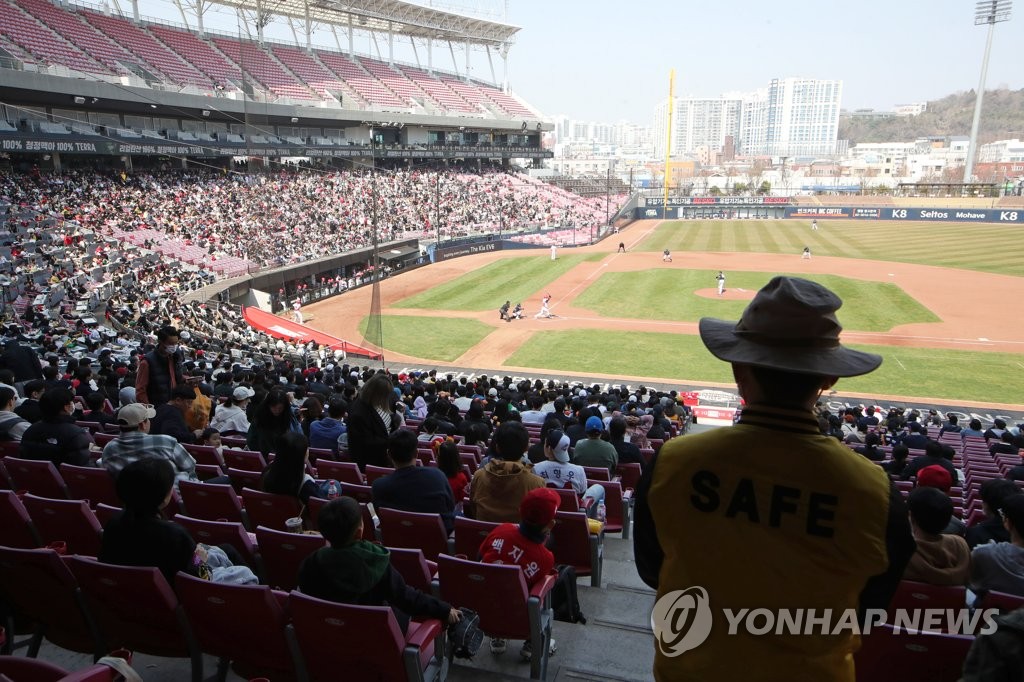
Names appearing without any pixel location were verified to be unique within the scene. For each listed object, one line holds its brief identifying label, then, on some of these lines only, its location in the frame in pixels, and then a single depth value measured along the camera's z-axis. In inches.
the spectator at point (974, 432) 558.6
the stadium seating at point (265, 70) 2222.2
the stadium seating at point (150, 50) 1870.1
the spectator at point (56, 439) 272.1
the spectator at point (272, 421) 315.3
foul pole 3649.6
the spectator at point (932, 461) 358.3
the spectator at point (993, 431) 543.8
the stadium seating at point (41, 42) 1514.5
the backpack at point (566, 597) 201.9
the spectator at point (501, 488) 226.4
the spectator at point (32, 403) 341.7
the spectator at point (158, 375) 388.8
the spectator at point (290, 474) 230.8
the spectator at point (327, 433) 350.6
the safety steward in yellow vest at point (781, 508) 83.1
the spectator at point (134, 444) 239.7
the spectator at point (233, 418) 399.5
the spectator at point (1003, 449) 477.1
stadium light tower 3265.3
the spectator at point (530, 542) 181.9
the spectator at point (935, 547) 167.5
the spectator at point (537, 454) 303.3
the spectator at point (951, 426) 594.8
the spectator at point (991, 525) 222.1
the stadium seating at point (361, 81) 2620.6
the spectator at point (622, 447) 351.3
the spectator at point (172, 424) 322.3
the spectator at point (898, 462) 388.4
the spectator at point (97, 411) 386.0
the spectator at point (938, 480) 232.5
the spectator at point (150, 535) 166.7
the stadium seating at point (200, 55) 2042.3
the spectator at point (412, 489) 225.6
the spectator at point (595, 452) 325.1
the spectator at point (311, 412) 374.9
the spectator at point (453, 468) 258.5
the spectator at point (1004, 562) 174.2
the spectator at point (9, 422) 302.5
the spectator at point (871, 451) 411.2
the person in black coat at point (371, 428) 298.7
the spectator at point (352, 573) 155.2
